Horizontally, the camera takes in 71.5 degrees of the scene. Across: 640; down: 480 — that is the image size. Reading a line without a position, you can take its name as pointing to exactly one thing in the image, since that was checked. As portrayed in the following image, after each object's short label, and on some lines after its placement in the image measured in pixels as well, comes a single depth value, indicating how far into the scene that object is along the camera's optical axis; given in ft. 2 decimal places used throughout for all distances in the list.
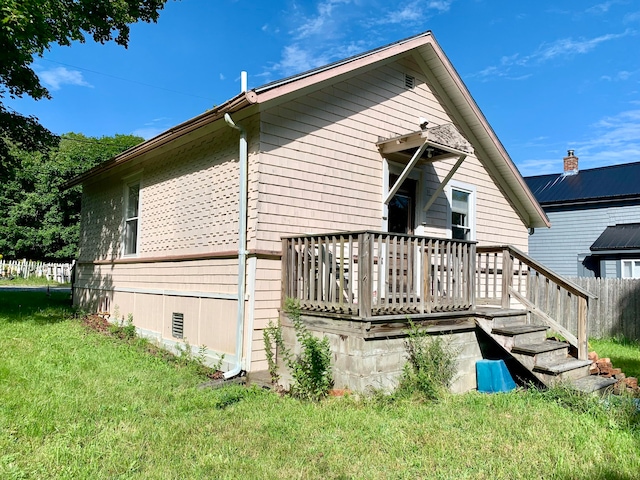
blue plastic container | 20.03
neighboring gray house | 55.36
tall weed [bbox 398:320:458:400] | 17.15
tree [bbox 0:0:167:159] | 24.90
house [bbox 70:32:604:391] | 18.30
